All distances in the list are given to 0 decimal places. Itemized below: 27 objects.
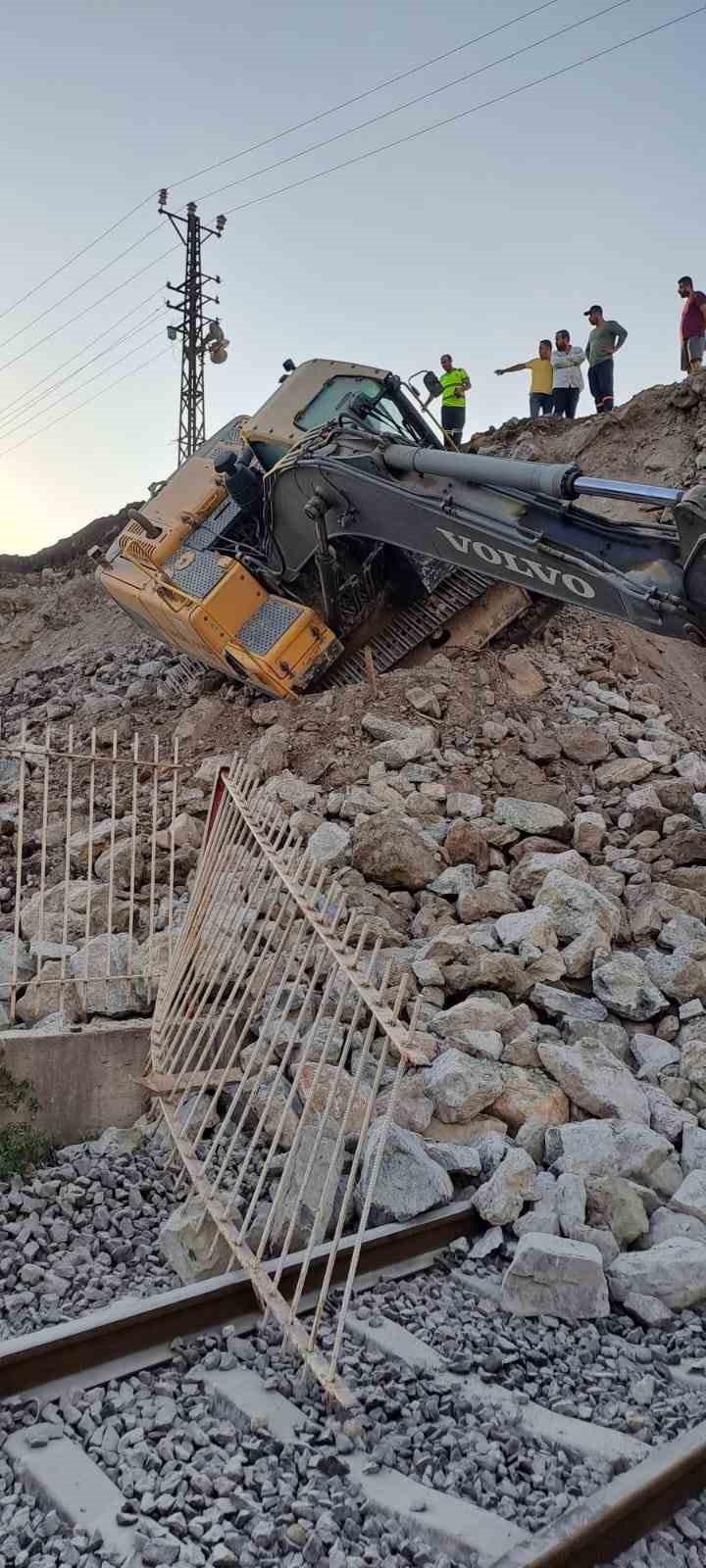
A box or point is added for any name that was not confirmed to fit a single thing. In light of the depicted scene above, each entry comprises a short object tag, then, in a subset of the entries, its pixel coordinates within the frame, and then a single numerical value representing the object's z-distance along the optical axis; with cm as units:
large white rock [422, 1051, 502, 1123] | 512
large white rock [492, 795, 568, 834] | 791
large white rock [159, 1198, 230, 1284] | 412
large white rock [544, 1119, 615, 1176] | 477
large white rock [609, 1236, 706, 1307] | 404
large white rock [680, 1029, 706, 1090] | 559
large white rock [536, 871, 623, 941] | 662
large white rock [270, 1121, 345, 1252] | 392
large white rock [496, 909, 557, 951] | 643
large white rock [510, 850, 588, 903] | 711
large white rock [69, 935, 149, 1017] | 602
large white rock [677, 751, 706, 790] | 877
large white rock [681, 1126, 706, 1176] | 495
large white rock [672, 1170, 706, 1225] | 451
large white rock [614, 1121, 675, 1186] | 480
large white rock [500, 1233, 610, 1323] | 396
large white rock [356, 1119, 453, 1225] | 450
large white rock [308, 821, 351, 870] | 735
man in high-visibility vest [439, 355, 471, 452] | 1472
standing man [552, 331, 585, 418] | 1574
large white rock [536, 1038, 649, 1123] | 527
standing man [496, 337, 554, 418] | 1608
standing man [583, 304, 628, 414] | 1470
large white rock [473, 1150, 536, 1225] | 455
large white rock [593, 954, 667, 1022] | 611
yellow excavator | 809
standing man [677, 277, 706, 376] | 1410
